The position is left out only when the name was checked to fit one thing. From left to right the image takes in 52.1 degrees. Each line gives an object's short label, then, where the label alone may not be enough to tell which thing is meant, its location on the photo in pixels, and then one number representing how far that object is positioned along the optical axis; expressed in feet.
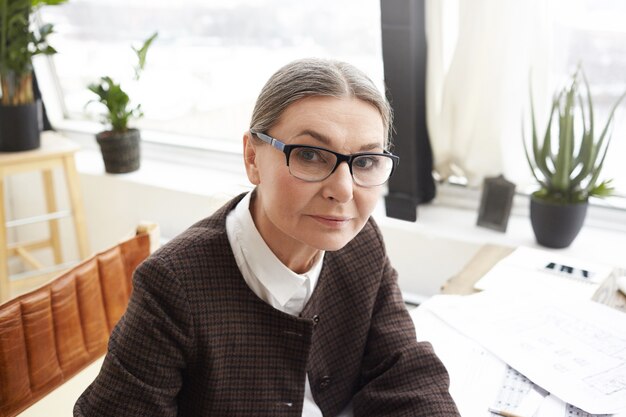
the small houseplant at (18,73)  8.48
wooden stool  8.99
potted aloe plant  6.14
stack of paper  3.75
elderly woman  3.21
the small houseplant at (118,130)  9.18
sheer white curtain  6.69
